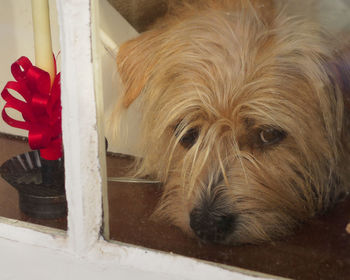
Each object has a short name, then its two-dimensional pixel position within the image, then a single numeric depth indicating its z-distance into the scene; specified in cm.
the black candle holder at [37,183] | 47
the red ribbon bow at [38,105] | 51
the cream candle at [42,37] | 50
